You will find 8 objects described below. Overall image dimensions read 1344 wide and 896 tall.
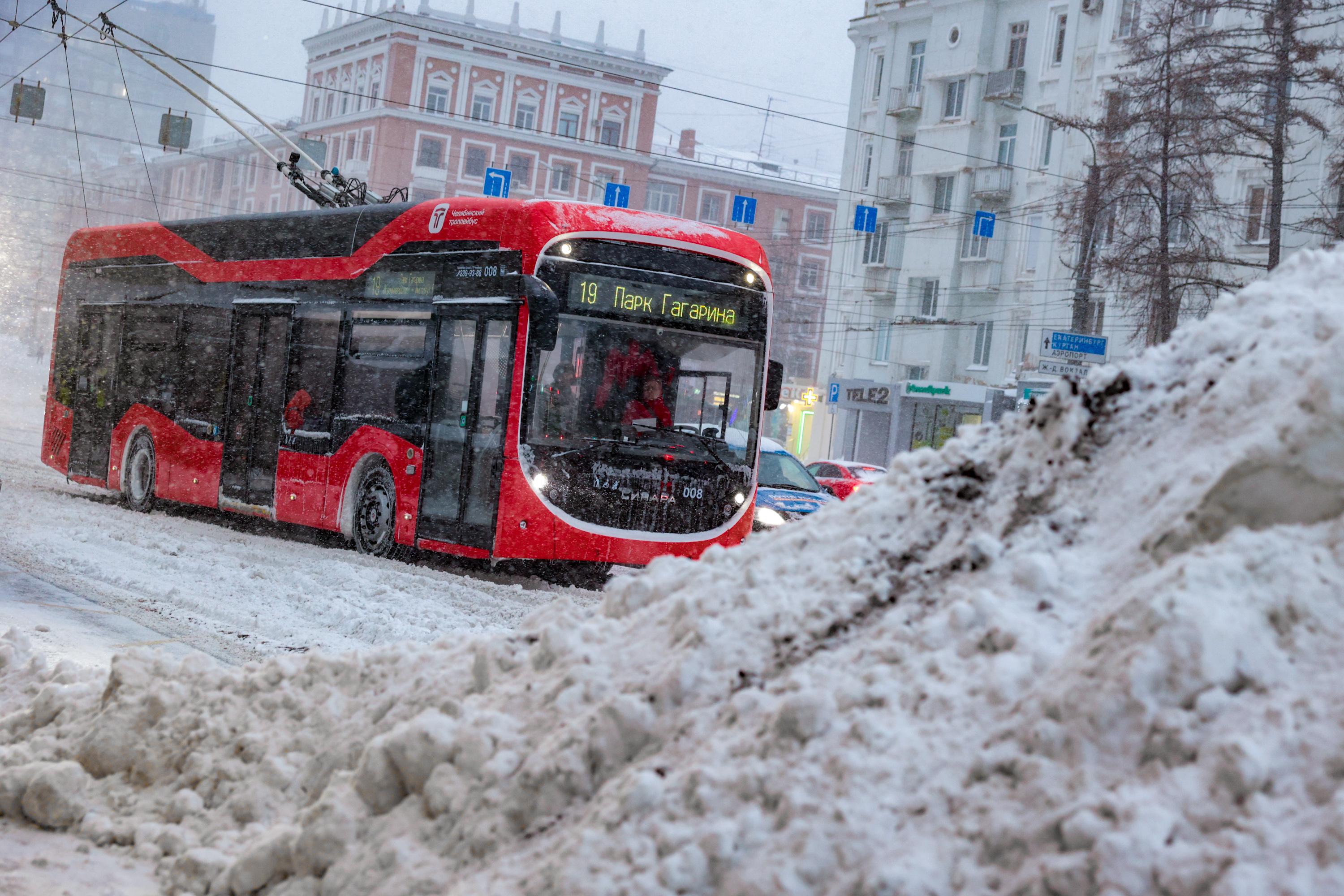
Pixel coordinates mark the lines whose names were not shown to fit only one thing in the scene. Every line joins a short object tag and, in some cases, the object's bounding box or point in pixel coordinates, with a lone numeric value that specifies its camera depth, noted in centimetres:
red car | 2481
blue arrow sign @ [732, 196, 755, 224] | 4503
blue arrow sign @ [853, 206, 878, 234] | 4059
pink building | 6775
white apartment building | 4028
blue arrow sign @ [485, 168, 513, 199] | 4462
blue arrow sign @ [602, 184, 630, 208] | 4225
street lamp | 2402
